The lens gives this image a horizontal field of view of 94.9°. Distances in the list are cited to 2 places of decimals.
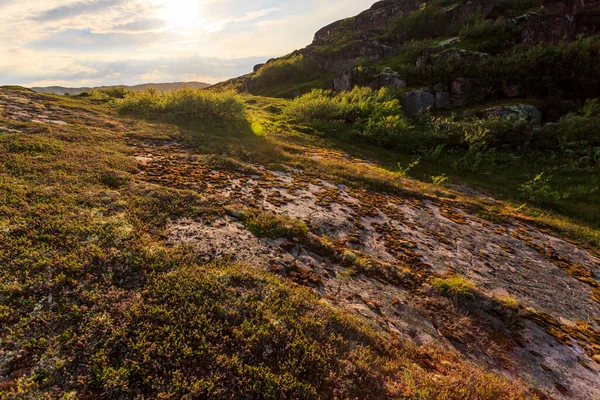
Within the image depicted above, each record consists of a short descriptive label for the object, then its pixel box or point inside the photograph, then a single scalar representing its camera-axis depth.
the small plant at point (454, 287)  6.17
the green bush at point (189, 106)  18.97
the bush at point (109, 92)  26.54
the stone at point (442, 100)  33.94
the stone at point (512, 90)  30.75
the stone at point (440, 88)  34.72
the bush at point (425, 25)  67.44
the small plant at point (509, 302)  6.04
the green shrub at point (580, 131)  18.71
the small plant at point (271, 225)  6.68
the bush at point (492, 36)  39.41
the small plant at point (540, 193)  14.80
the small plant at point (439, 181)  15.53
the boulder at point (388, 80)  39.50
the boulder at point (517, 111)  25.58
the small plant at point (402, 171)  16.12
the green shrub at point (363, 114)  22.72
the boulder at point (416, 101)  33.84
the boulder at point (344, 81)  46.16
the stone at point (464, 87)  33.25
